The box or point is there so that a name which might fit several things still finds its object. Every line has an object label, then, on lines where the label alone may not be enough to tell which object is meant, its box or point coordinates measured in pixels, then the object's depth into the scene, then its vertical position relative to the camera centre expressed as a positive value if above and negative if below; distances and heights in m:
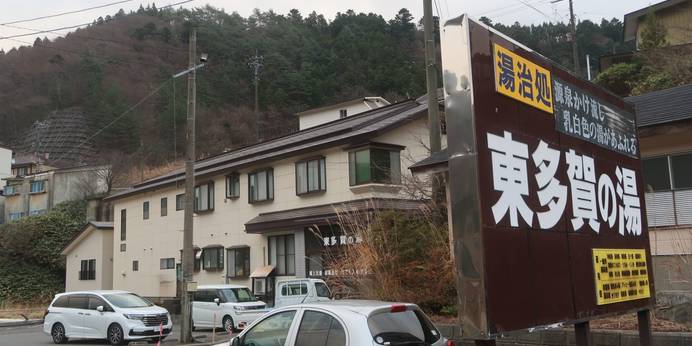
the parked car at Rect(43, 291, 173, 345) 18.50 -1.29
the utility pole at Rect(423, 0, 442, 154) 15.84 +4.51
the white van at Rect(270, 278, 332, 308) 21.25 -0.77
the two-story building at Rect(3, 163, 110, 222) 53.03 +7.66
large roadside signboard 5.43 +0.68
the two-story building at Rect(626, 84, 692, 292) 13.31 +1.61
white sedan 6.61 -0.65
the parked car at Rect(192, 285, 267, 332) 22.06 -1.28
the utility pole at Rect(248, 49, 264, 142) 64.88 +21.37
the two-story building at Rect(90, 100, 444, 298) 25.22 +3.31
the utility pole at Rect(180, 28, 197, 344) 17.45 +1.50
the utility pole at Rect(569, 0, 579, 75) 38.98 +16.06
